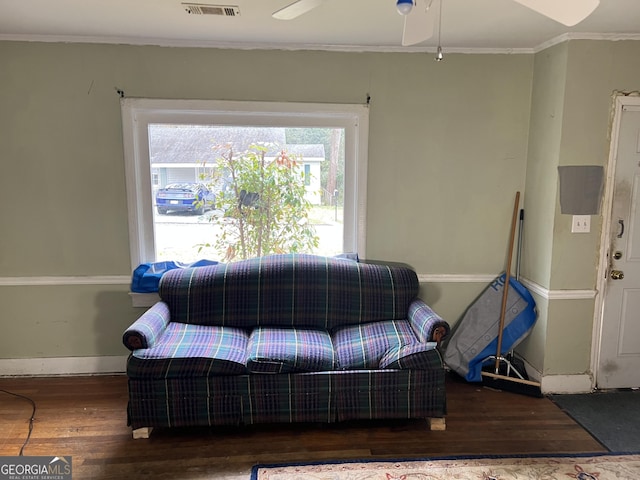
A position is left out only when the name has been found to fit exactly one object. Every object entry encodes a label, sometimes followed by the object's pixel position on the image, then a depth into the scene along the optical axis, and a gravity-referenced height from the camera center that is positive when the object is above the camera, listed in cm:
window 316 +21
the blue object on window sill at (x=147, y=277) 314 -62
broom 304 -128
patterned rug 219 -137
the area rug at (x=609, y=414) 252 -136
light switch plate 293 -21
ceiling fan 147 +62
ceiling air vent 239 +94
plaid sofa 247 -93
